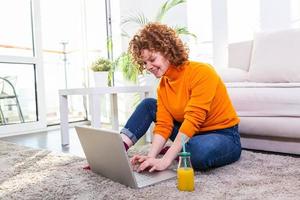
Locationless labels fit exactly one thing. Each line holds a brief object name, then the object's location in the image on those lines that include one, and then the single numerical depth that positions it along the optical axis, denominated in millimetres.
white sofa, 1476
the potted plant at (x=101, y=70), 2174
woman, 1144
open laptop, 1018
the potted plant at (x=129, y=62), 2783
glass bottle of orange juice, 1017
